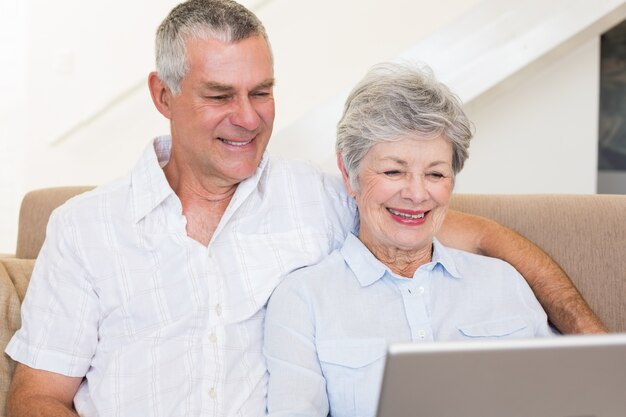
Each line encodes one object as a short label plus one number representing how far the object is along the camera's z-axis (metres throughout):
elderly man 1.63
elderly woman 1.58
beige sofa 1.87
